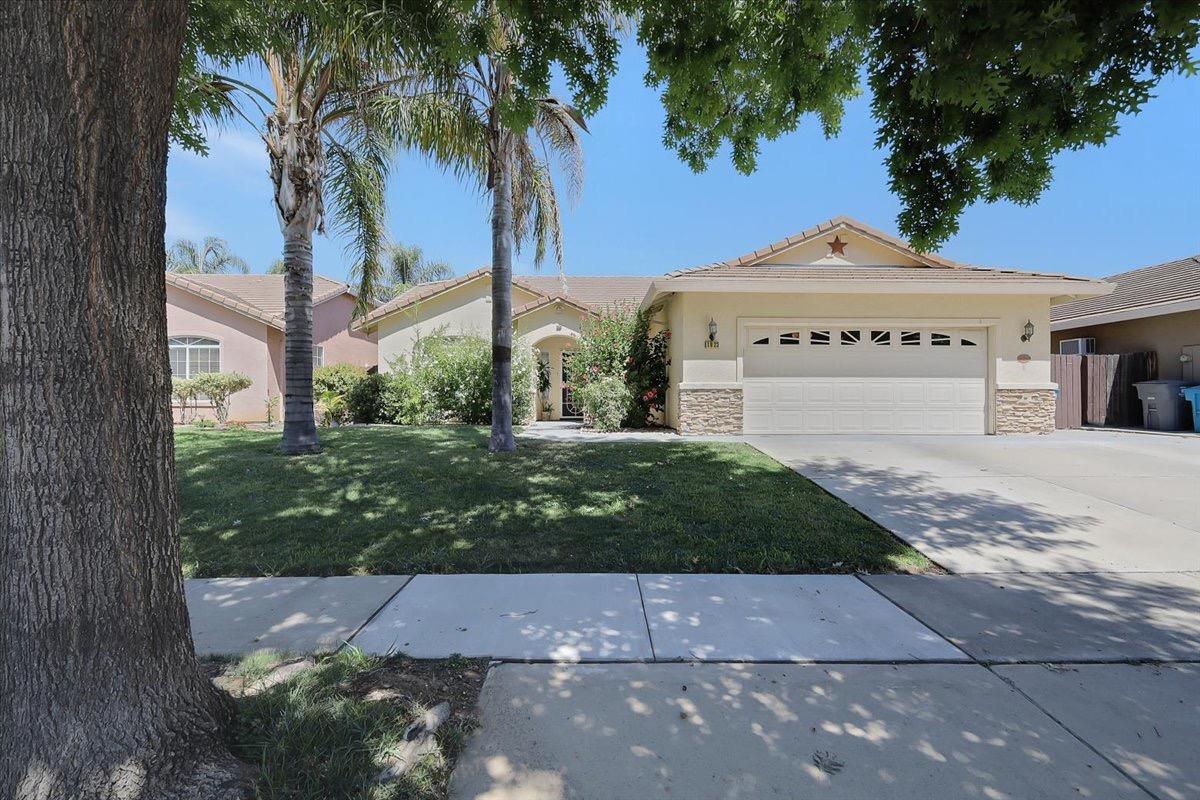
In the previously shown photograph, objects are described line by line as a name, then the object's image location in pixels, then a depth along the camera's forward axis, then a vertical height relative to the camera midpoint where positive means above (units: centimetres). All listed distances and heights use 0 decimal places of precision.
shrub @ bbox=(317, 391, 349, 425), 1573 -52
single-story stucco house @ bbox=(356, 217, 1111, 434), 1195 +64
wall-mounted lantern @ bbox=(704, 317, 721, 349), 1191 +120
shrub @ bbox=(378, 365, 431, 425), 1473 -26
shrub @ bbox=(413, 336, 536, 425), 1442 +24
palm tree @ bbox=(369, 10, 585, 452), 847 +425
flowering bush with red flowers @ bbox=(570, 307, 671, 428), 1346 +74
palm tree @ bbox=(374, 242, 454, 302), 3531 +941
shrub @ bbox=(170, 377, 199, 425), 1497 +7
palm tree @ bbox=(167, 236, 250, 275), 4131 +1122
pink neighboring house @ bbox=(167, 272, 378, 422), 1745 +182
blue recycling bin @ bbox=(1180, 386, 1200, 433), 1258 -39
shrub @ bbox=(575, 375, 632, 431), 1303 -30
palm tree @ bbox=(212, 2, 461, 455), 833 +438
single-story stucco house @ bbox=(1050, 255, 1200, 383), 1351 +181
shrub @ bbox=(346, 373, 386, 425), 1595 -23
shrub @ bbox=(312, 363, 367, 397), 1605 +33
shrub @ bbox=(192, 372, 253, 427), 1519 +18
